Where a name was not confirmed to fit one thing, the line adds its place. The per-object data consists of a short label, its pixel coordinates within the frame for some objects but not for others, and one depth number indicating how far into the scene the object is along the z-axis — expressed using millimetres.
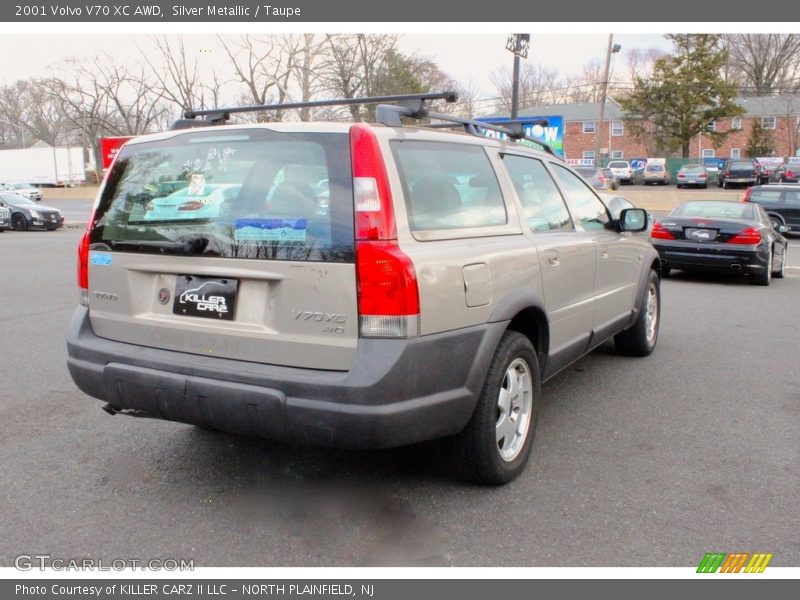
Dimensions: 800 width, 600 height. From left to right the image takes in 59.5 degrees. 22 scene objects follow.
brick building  61562
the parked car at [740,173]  39469
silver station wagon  2912
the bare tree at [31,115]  79812
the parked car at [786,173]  38125
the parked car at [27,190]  42856
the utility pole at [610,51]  36344
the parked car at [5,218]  22609
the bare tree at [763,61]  62000
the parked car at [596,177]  26984
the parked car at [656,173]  45656
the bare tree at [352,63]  31781
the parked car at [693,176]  41000
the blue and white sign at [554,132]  19828
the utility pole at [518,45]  15906
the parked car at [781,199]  18406
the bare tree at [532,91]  74188
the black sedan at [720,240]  10406
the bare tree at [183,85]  37688
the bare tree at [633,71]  62575
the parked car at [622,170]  46244
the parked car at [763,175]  40656
